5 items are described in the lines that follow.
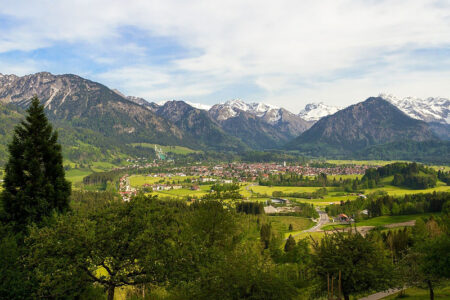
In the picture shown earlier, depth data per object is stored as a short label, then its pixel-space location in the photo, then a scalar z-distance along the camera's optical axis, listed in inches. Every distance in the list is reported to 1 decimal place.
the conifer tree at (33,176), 1380.4
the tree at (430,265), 1230.9
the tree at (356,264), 991.6
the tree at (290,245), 2778.5
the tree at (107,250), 781.9
